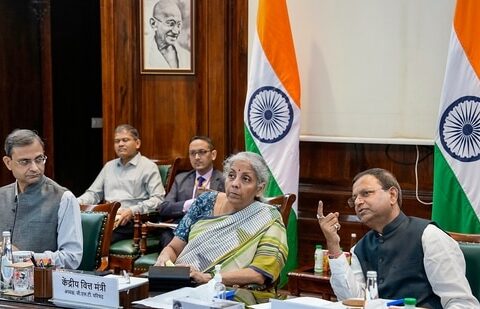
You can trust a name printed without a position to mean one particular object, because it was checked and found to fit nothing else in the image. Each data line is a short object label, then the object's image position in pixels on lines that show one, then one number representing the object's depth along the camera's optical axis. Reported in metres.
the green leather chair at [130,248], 4.49
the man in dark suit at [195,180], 4.71
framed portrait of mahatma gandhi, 5.26
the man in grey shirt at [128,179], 4.96
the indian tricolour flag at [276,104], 4.57
